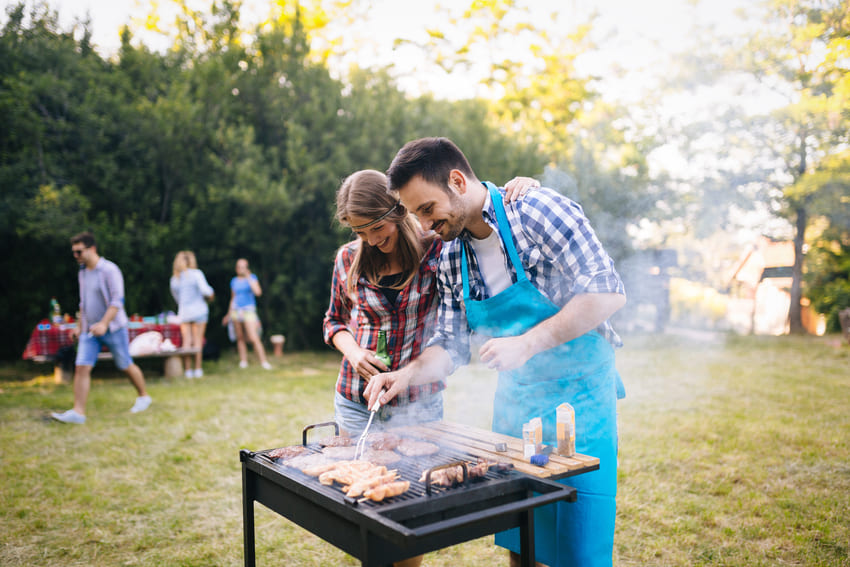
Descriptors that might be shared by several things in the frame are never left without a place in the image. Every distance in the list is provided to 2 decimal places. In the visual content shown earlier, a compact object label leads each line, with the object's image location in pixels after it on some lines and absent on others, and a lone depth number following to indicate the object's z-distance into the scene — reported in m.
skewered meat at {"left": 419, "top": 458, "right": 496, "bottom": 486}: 1.75
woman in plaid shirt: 2.52
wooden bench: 8.76
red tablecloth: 8.67
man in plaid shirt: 2.02
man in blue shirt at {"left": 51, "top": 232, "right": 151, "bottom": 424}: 6.09
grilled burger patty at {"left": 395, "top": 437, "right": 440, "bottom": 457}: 2.12
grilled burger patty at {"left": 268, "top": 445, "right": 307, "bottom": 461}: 2.16
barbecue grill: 1.55
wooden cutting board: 1.88
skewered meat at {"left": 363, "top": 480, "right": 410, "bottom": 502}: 1.69
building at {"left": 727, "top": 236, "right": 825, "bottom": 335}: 20.19
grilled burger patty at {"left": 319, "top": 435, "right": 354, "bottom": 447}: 2.34
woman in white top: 8.88
